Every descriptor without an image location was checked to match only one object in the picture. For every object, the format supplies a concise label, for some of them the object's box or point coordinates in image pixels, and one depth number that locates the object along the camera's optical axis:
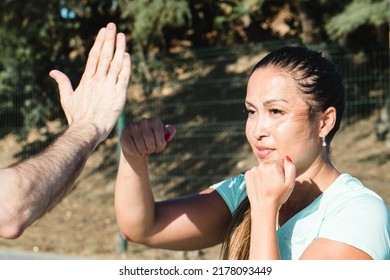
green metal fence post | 9.19
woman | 2.13
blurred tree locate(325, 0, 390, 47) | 10.80
